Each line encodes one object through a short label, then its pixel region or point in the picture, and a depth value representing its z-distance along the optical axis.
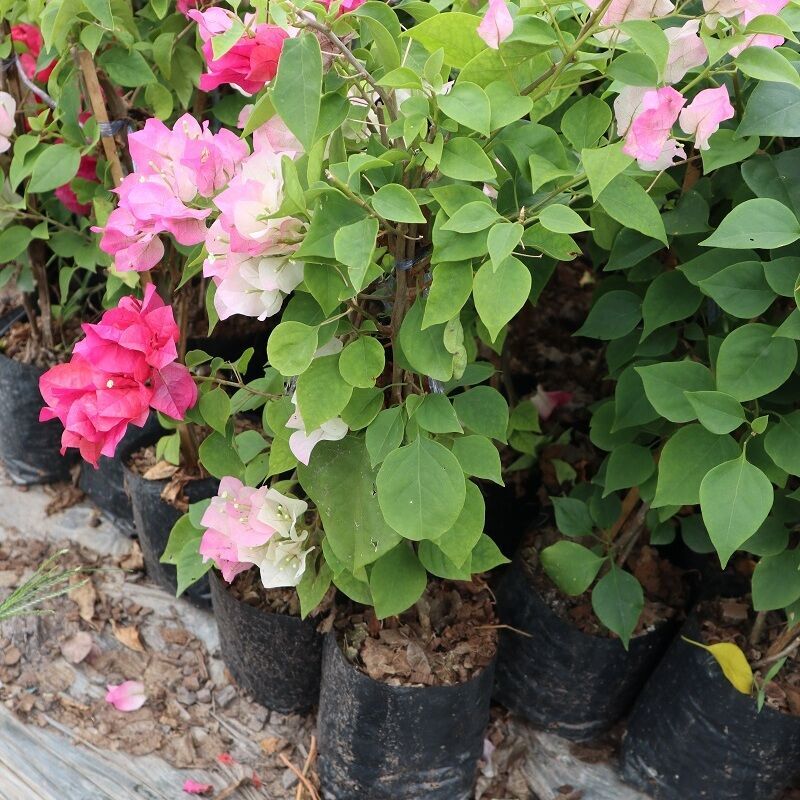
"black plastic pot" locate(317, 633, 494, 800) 1.08
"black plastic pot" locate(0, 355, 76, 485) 1.63
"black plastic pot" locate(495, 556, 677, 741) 1.23
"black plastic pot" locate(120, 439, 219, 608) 1.40
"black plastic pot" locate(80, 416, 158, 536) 1.59
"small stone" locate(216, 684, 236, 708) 1.37
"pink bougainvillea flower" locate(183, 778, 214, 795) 1.22
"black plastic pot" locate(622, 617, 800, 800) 1.11
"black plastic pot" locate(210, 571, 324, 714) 1.22
